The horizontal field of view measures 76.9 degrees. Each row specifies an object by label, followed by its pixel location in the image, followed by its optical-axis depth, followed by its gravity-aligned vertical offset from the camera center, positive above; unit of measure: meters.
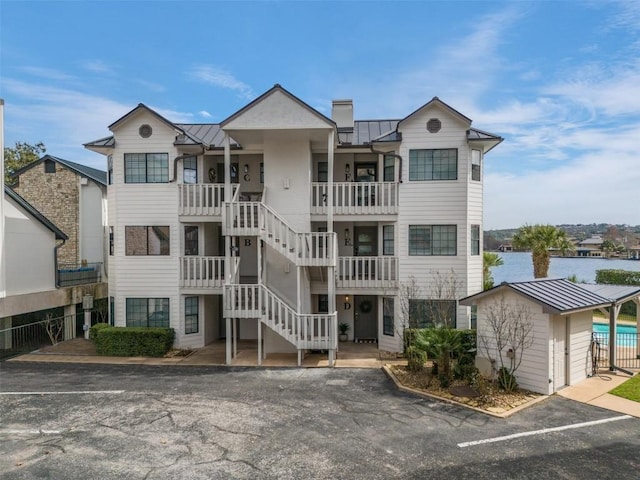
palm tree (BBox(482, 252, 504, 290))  22.33 -1.66
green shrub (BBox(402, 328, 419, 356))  14.53 -3.69
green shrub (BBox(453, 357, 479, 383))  11.96 -4.07
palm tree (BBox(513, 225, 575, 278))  25.38 -0.44
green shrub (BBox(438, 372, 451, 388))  11.58 -4.20
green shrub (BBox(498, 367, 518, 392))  11.20 -4.07
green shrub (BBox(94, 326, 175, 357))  15.66 -4.09
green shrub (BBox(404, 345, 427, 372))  12.79 -4.00
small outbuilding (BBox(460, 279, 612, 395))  11.11 -2.77
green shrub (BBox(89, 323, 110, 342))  15.94 -3.69
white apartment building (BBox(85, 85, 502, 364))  15.91 +0.91
